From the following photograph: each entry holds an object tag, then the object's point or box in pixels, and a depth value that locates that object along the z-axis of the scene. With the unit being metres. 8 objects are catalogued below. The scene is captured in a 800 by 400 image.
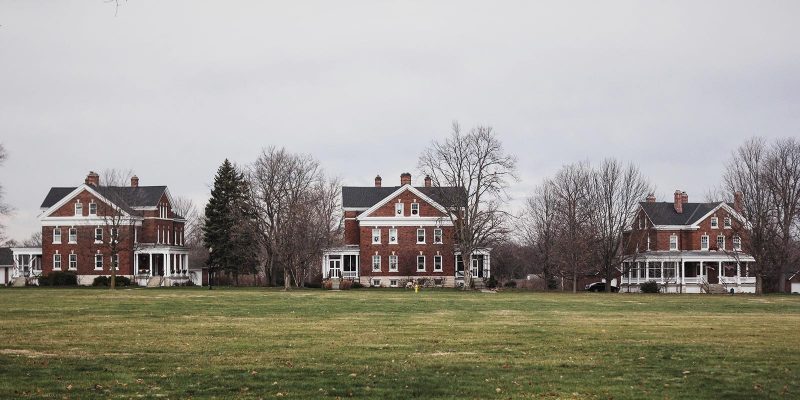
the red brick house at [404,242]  90.44
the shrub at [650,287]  83.97
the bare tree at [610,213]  83.06
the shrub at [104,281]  83.75
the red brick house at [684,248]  89.31
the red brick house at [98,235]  87.91
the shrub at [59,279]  83.89
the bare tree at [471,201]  80.62
